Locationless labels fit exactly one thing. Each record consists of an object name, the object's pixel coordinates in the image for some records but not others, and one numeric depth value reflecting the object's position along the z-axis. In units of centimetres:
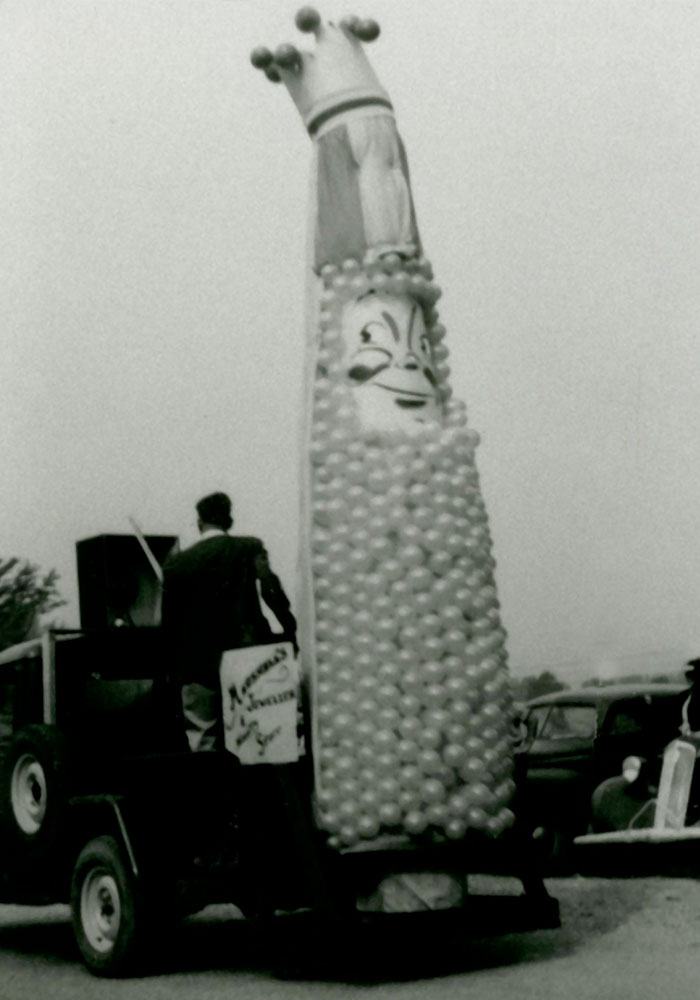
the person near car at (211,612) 902
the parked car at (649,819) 1138
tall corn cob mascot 820
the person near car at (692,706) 1168
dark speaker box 1005
